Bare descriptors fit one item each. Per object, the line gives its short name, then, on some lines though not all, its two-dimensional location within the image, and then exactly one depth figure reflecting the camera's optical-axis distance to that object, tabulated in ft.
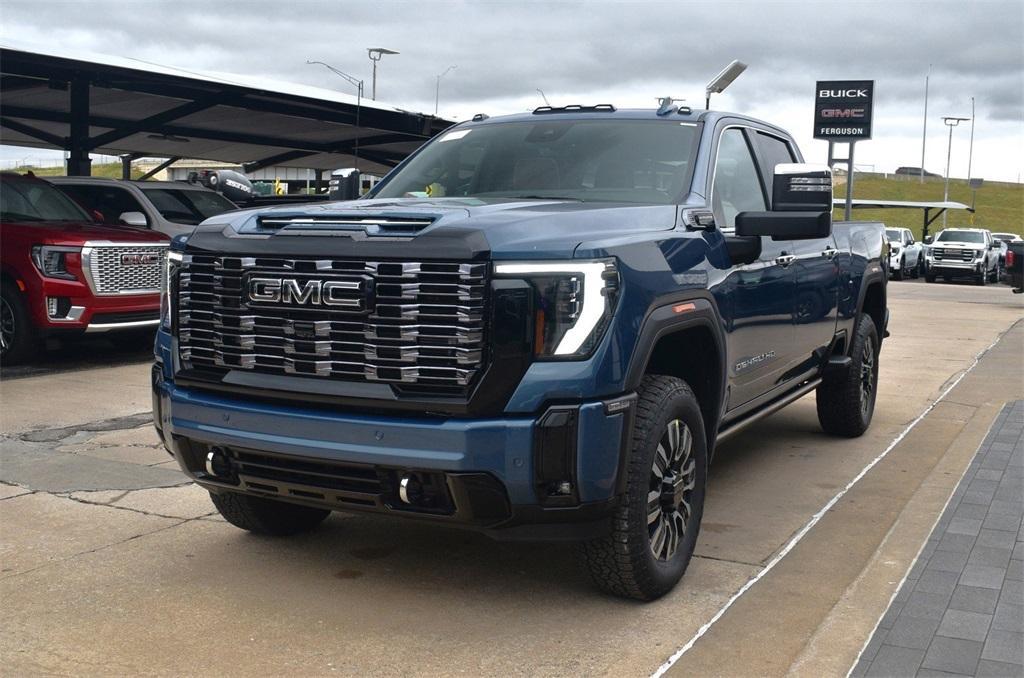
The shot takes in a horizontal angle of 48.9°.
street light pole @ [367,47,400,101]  90.25
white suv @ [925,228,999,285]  122.93
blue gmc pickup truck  12.37
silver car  41.93
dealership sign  107.96
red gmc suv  33.83
